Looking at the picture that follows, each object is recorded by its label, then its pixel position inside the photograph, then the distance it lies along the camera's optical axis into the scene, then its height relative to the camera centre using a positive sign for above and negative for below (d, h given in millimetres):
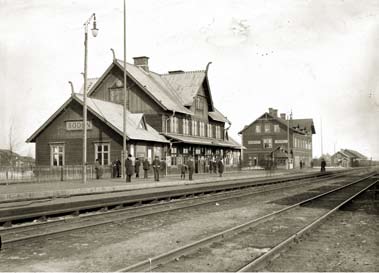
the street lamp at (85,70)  23416 +4690
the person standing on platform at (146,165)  30812 +1
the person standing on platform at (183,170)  32575 -380
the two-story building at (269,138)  82062 +4413
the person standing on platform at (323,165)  57812 -387
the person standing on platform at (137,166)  31844 -58
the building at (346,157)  111612 +1150
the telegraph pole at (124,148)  28073 +988
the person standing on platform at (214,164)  45197 -53
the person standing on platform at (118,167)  30978 -102
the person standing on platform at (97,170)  29450 -261
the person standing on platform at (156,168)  28383 -187
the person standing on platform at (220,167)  37562 -246
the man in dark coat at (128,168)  26611 -182
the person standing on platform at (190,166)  30841 -109
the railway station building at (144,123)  35000 +3505
